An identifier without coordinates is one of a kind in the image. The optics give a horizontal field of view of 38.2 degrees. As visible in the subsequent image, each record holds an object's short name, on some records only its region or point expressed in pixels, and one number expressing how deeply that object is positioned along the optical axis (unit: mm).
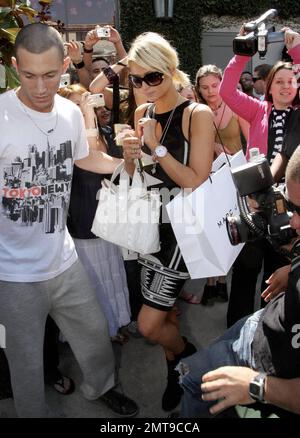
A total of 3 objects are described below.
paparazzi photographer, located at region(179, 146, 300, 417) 1314
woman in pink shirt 2799
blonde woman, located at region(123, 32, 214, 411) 2088
